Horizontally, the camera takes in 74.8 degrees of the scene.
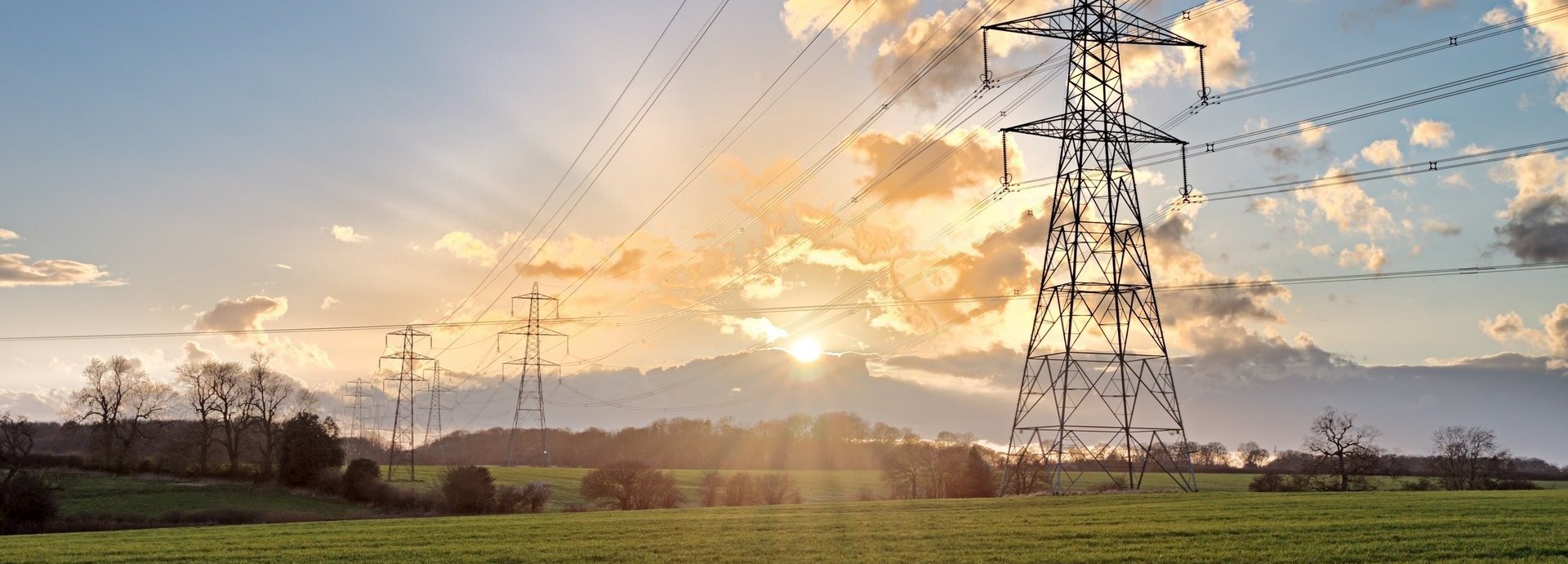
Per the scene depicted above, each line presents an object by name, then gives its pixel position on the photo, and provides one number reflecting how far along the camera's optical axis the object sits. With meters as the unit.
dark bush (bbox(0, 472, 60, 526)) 64.50
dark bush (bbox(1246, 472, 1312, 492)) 70.25
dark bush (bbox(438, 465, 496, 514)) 69.94
